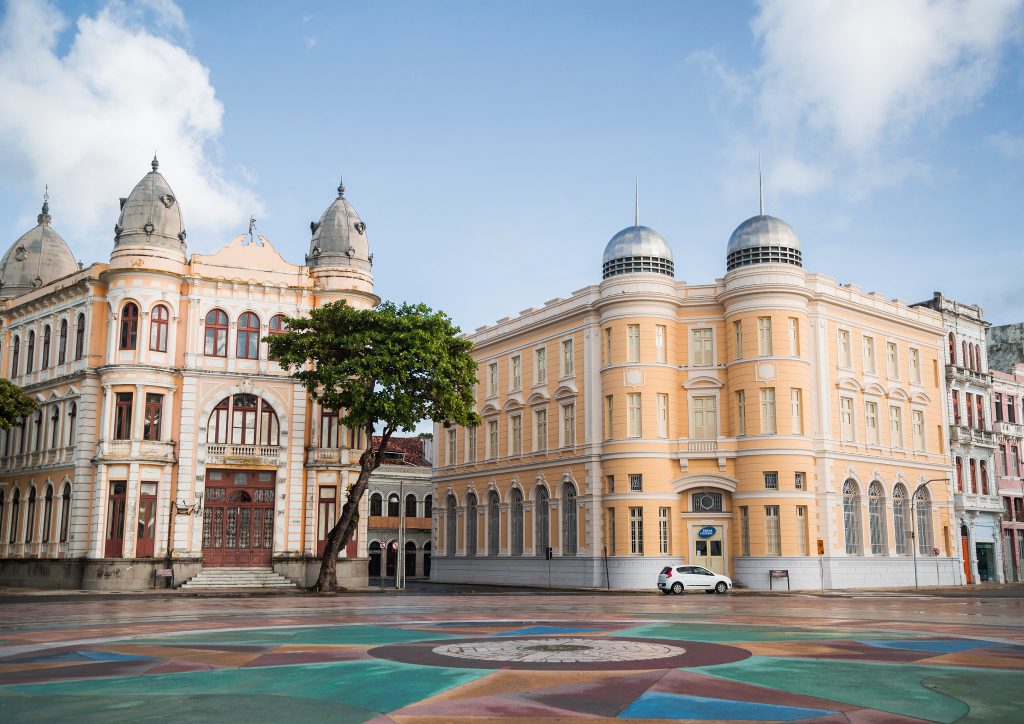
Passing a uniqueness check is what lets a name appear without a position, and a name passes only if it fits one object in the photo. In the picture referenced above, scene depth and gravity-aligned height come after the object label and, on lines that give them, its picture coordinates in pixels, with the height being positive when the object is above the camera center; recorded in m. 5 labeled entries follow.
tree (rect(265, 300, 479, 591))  42.62 +7.45
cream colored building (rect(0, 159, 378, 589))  45.22 +5.54
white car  44.34 -1.97
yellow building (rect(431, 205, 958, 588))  49.38 +5.59
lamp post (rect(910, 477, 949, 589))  54.34 +1.06
